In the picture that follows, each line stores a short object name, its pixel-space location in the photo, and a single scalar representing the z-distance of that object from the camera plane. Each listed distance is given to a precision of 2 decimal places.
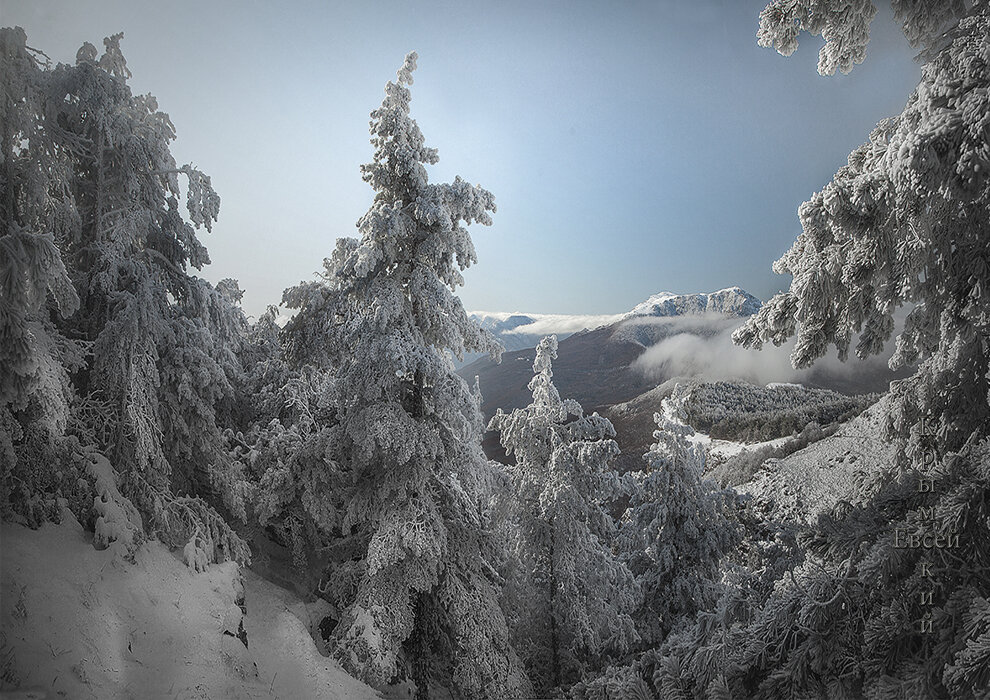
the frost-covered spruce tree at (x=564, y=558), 9.34
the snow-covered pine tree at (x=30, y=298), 4.41
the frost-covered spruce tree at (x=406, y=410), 7.38
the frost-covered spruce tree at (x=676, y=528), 10.48
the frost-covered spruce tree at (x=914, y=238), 2.62
